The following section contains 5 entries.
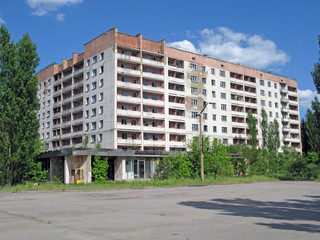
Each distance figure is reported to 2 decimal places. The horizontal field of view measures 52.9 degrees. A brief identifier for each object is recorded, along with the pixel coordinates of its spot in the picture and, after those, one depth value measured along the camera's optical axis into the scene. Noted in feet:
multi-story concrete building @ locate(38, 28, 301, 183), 175.94
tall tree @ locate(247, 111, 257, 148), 230.68
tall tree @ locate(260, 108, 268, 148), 244.01
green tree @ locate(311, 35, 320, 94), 117.35
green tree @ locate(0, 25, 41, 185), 94.22
